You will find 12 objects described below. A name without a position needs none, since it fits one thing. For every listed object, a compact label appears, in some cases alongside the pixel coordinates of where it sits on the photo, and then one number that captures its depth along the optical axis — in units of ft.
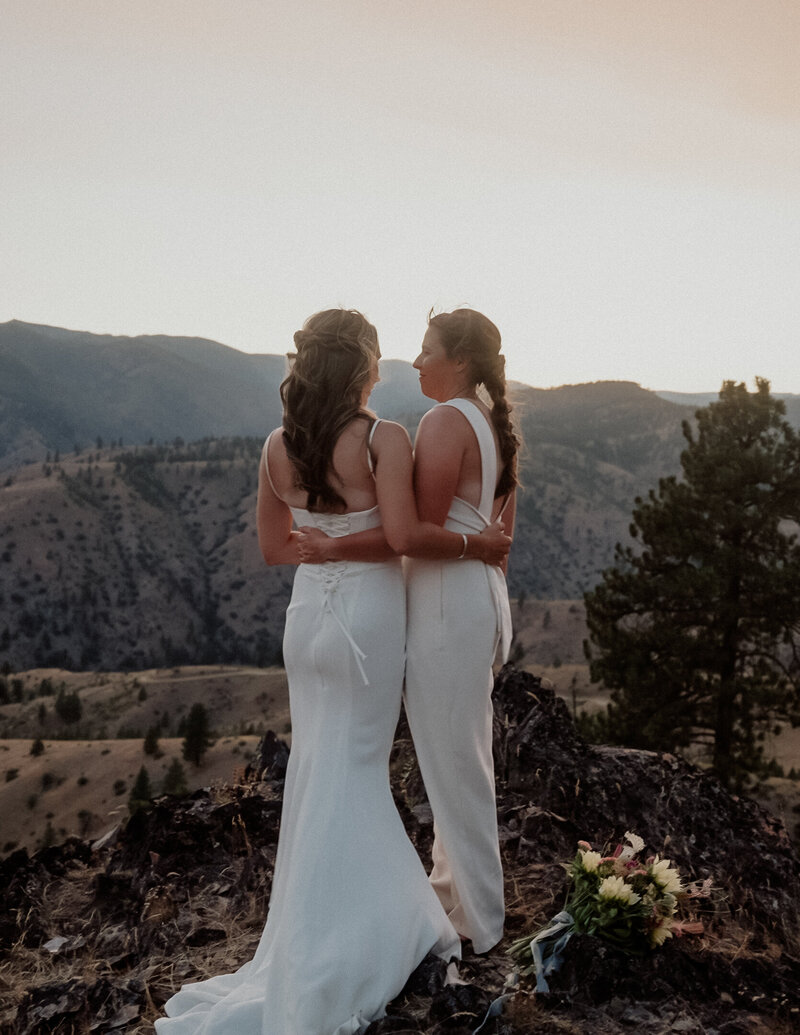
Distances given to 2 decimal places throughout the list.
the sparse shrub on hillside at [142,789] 98.61
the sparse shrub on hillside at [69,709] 165.68
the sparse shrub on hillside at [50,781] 111.45
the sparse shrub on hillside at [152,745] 118.93
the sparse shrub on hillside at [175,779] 102.22
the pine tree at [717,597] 51.13
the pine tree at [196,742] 113.29
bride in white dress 11.94
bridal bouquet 12.39
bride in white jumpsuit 12.73
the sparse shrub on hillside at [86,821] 99.91
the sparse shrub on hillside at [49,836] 97.04
